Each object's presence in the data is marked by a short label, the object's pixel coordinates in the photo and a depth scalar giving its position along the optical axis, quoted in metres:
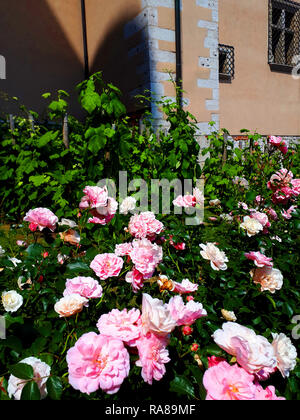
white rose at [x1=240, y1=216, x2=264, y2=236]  1.56
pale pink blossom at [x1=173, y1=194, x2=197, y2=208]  1.67
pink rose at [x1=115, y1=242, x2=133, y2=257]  1.23
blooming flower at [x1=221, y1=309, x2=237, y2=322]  1.11
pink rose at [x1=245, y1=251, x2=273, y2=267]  1.23
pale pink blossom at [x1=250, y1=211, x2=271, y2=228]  1.66
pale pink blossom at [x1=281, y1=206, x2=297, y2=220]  1.99
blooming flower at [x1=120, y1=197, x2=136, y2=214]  1.58
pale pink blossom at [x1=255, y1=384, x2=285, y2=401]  0.74
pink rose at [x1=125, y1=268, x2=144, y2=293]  1.11
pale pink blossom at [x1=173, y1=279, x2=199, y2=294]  1.10
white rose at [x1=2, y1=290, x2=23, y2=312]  1.05
